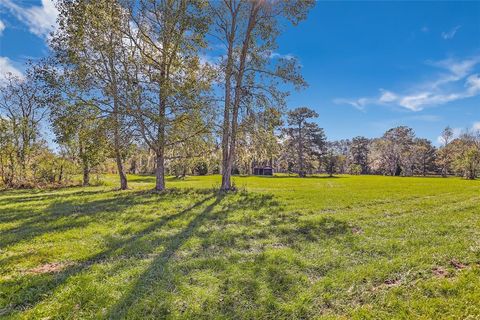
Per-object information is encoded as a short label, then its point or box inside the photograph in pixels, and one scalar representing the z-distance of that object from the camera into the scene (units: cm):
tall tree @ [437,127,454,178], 6894
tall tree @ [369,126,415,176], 7875
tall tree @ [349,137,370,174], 9132
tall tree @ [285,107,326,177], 5738
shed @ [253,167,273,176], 6381
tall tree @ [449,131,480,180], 5194
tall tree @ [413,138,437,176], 7854
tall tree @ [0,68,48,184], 2773
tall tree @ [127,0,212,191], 1639
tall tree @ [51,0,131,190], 1587
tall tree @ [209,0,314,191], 1792
